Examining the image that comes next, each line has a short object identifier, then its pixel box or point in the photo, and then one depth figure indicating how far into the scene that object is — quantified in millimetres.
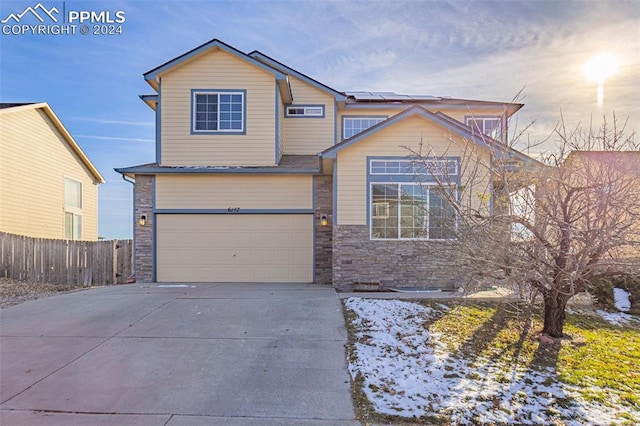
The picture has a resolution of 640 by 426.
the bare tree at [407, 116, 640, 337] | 5586
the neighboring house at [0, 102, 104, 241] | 14797
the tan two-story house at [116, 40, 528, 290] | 12422
